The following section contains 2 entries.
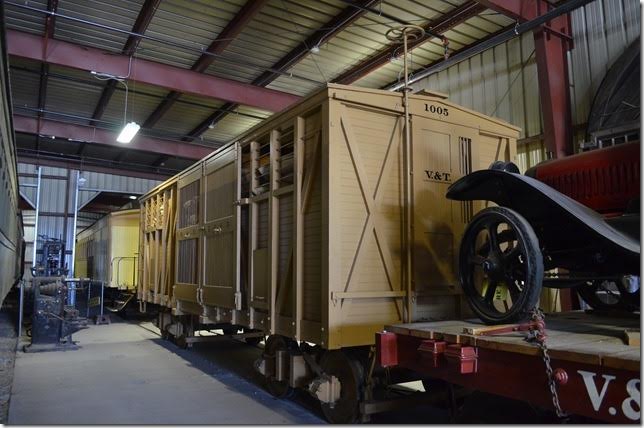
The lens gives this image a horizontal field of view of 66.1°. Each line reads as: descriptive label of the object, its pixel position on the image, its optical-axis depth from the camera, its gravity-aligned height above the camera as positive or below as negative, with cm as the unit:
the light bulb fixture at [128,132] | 1146 +296
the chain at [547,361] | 242 -52
